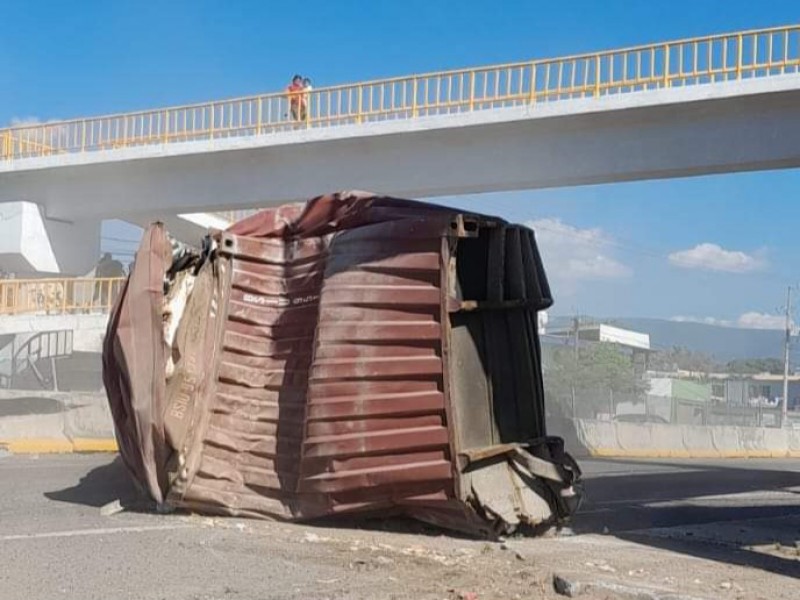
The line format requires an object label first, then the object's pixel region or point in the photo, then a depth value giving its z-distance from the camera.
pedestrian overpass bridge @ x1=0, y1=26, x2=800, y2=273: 17.92
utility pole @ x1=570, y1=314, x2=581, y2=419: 38.81
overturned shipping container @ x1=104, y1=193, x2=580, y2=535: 8.45
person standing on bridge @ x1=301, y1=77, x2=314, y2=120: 22.92
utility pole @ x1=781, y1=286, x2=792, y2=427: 39.56
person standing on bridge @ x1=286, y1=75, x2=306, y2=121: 23.00
